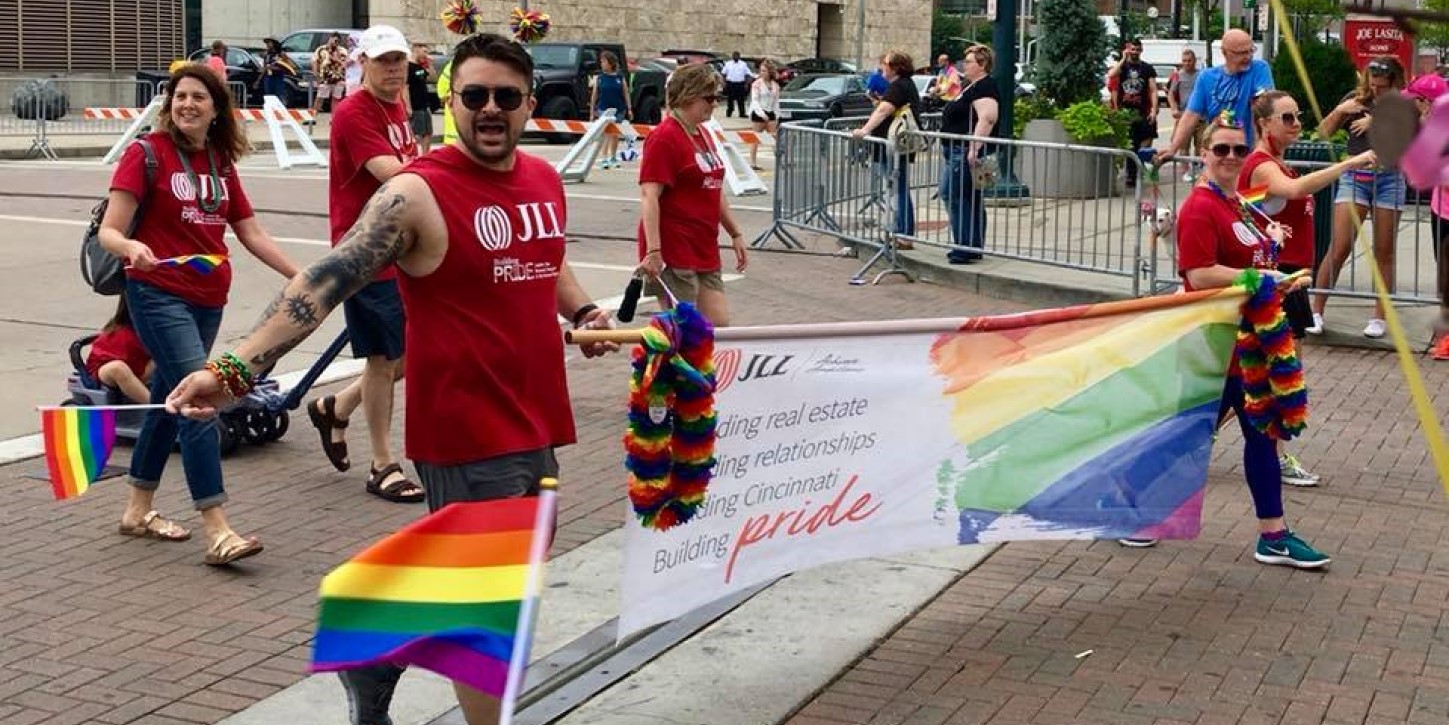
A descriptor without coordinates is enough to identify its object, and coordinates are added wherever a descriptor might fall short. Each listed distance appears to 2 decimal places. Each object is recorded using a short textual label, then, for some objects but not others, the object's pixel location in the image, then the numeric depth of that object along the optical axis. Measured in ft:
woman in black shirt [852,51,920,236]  54.65
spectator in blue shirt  44.47
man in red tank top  14.15
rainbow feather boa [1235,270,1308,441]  21.74
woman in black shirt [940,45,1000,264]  46.91
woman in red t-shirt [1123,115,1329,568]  22.40
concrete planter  45.09
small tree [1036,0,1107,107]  79.25
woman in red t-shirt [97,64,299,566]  21.81
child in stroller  25.21
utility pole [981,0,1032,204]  57.72
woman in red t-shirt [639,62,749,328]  27.94
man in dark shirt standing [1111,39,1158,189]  79.66
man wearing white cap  24.22
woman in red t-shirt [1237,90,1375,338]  26.45
